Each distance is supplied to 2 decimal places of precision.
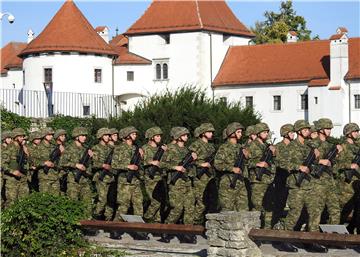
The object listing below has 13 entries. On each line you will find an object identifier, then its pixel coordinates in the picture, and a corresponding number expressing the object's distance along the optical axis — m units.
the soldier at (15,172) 19.47
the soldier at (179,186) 16.66
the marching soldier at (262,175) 16.39
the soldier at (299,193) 15.46
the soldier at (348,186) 16.20
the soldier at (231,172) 16.20
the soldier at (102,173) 18.05
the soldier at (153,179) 17.28
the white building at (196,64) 66.44
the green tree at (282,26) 79.90
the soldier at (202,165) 16.70
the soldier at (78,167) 18.48
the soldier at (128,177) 17.47
